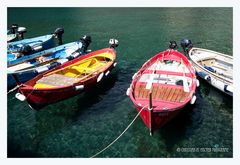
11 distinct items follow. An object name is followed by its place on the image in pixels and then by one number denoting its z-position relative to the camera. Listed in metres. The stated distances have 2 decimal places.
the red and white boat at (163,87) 10.49
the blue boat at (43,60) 15.58
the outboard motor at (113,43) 18.25
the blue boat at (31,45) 17.89
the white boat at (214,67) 13.95
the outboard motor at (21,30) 21.66
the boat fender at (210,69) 15.58
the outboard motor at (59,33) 21.08
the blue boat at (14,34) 21.80
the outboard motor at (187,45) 18.14
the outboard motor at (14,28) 23.98
